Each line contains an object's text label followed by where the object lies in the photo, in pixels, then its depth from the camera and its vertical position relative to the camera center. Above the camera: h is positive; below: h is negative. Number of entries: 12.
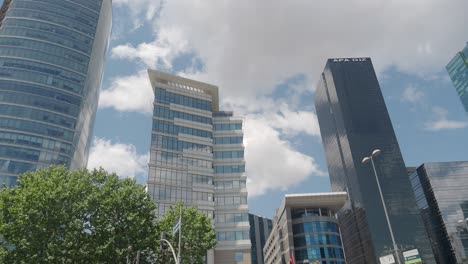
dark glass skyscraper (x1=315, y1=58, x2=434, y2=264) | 121.25 +47.24
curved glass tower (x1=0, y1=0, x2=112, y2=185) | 93.00 +64.64
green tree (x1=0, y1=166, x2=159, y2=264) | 30.00 +7.70
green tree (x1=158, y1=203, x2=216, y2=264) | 40.56 +7.02
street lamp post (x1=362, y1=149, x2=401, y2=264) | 26.93 +10.19
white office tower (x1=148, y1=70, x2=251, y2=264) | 61.84 +25.38
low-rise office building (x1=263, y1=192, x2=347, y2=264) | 99.06 +17.73
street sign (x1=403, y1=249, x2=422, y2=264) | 21.72 +1.67
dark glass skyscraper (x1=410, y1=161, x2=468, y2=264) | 117.69 +26.19
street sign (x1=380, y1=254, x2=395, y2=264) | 22.97 +1.69
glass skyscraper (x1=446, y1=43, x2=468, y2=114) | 170.25 +101.93
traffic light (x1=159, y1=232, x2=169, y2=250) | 23.48 +3.76
